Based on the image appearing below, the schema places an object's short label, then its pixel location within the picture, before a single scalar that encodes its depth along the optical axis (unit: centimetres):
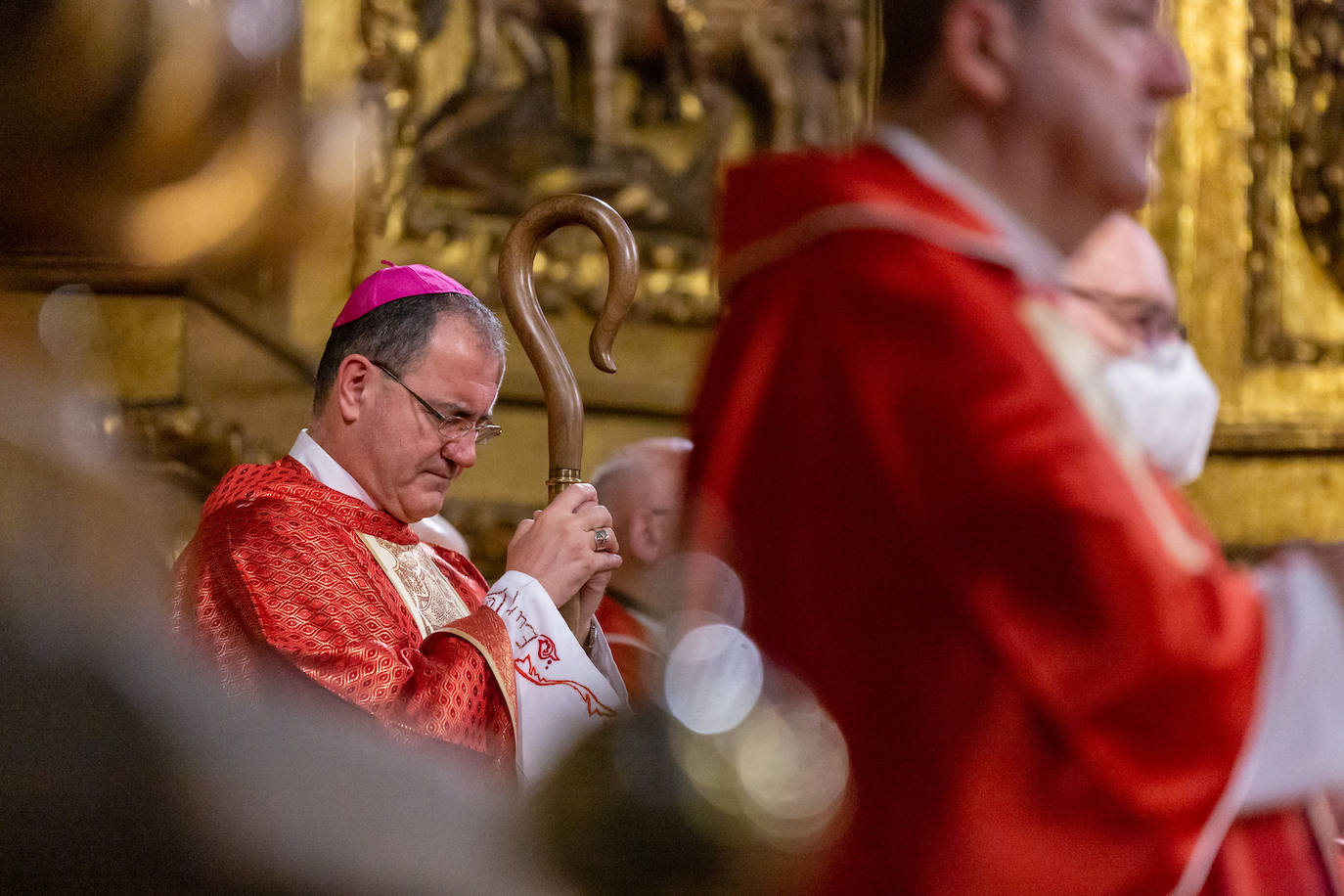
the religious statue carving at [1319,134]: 1296
